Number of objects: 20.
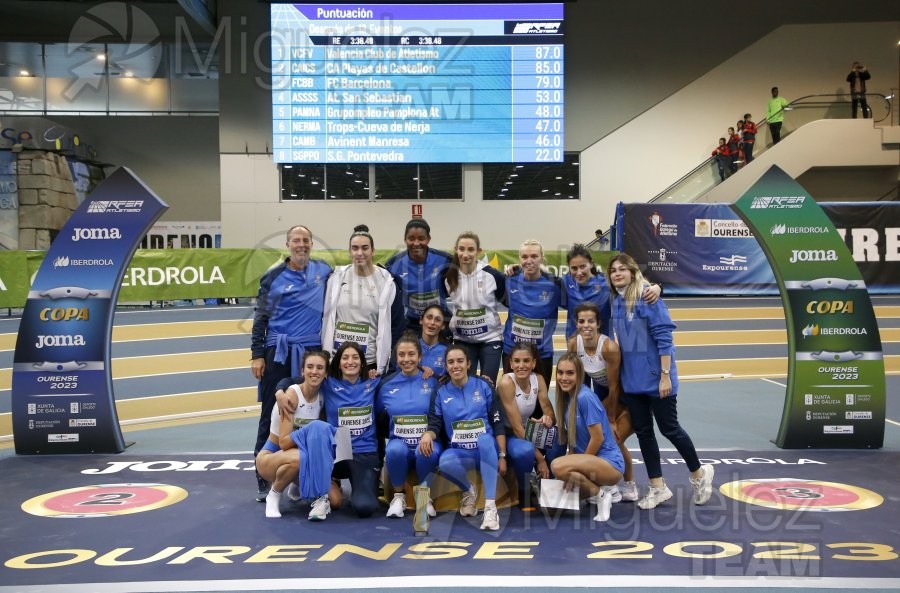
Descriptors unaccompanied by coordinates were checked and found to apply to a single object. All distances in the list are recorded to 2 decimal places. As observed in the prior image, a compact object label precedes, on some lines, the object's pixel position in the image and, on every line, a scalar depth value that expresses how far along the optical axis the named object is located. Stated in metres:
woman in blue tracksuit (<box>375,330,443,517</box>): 4.84
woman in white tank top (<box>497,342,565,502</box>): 4.98
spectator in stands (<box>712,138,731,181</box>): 18.52
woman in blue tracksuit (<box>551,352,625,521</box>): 4.77
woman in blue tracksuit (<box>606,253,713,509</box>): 4.94
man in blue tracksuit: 5.48
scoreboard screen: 16.05
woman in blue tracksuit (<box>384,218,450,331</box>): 5.65
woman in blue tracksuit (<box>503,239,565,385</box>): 5.66
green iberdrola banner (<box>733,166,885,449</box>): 6.59
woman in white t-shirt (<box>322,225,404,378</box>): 5.36
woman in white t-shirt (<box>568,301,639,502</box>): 5.02
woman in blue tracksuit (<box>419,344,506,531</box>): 4.79
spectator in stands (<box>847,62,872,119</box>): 19.64
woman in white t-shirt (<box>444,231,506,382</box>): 5.67
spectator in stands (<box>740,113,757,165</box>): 19.09
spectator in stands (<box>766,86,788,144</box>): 19.30
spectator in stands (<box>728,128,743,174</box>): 18.66
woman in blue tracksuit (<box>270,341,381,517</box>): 4.98
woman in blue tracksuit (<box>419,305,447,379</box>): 5.32
